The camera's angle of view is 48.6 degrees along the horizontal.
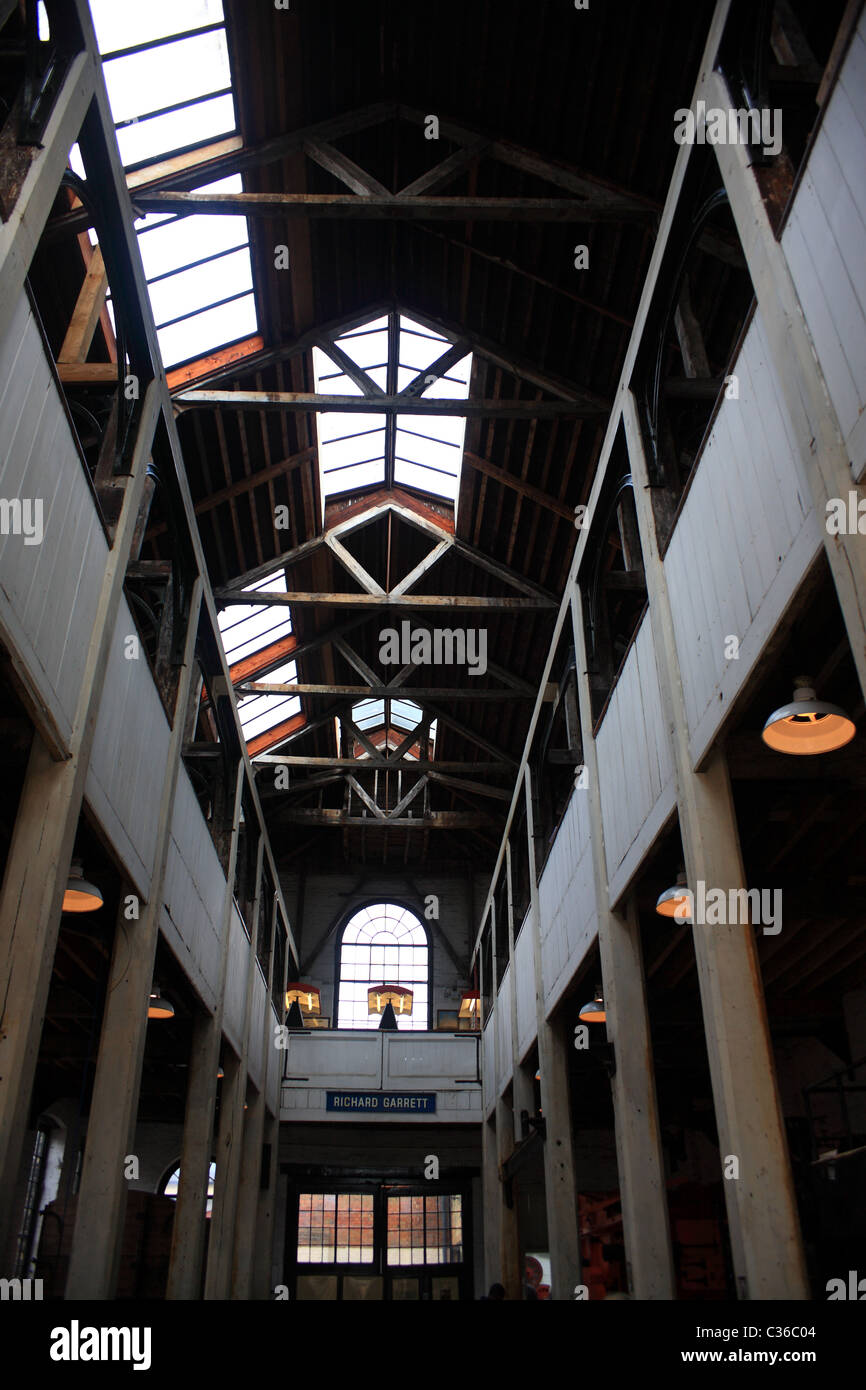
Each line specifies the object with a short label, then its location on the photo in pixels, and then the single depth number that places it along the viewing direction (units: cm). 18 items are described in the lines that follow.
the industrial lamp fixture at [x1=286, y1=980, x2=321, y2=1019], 2455
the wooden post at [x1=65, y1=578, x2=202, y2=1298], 783
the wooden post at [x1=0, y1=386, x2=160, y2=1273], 589
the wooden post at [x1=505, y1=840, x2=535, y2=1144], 1518
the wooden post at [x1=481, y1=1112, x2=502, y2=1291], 1808
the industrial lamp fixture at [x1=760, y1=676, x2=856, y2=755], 581
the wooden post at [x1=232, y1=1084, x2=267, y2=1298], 1669
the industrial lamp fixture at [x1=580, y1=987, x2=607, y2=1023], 1089
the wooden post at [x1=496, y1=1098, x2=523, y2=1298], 1571
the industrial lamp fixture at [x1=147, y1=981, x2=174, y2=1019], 1116
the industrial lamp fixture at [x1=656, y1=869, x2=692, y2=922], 750
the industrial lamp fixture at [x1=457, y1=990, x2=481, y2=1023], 2483
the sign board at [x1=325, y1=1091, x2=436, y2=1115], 2109
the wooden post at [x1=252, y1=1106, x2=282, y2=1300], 1840
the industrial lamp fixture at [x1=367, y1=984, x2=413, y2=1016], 2518
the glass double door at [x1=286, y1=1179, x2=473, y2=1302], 2169
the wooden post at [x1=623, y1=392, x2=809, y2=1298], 532
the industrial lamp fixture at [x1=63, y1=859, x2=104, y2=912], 764
